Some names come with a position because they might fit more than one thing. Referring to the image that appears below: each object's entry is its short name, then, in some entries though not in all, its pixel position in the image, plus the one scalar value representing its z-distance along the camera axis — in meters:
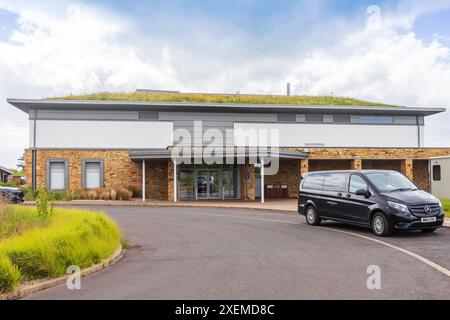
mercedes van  11.58
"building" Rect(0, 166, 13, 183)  49.97
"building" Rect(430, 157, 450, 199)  23.75
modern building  31.22
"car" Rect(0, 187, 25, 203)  22.82
